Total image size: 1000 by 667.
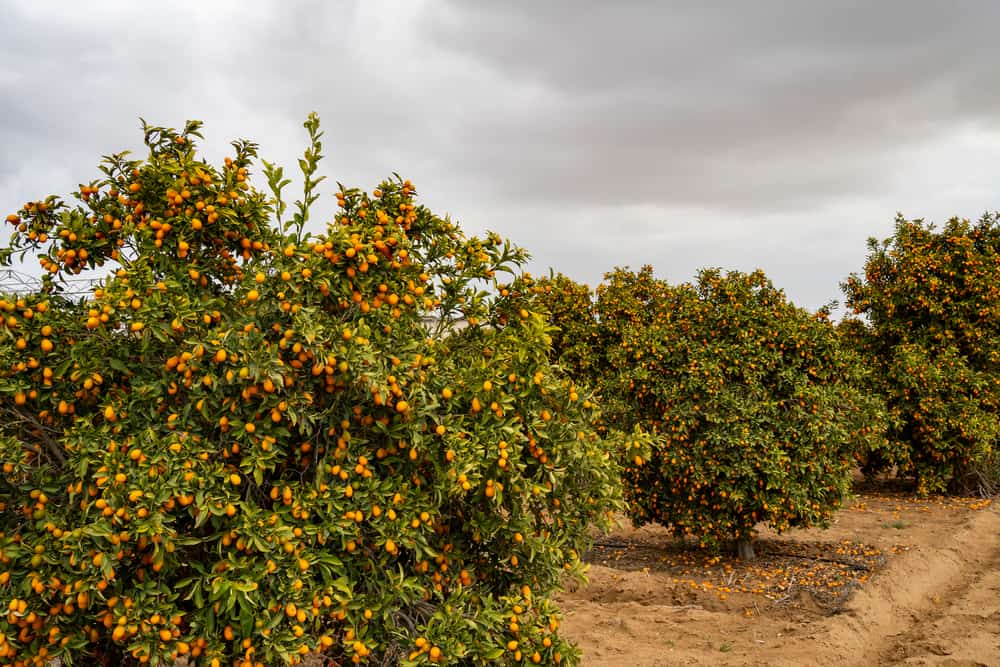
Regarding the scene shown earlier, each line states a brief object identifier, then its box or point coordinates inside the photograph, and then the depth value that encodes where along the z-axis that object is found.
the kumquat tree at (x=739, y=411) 8.66
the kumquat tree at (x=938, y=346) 13.49
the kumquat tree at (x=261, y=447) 3.24
